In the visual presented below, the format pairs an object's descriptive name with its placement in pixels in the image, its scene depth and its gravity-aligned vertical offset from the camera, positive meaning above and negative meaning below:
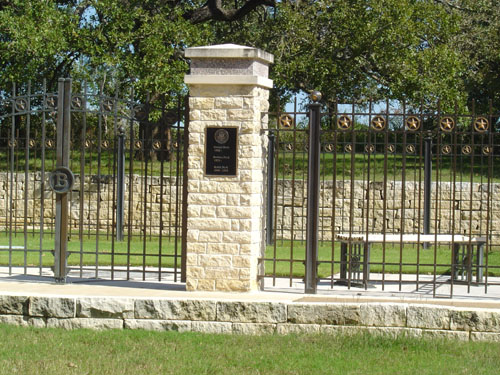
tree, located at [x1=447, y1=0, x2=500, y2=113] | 23.66 +4.04
